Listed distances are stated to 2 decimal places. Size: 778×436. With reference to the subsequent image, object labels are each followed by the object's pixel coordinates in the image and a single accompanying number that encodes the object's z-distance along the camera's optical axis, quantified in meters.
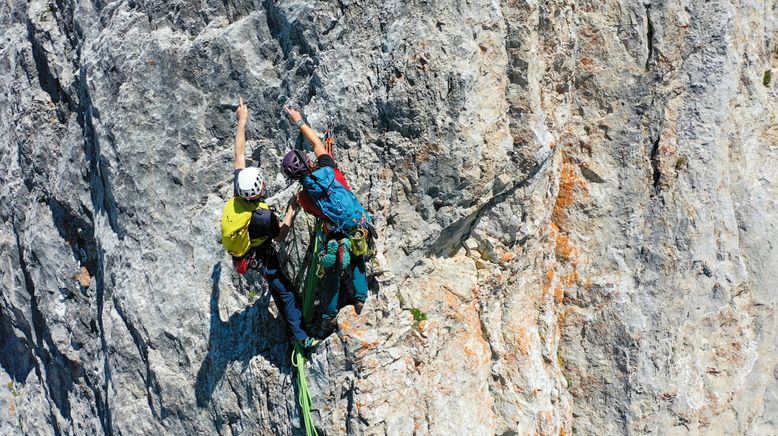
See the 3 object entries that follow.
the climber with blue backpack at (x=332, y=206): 7.01
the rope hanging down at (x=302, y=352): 7.77
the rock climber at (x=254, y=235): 7.26
